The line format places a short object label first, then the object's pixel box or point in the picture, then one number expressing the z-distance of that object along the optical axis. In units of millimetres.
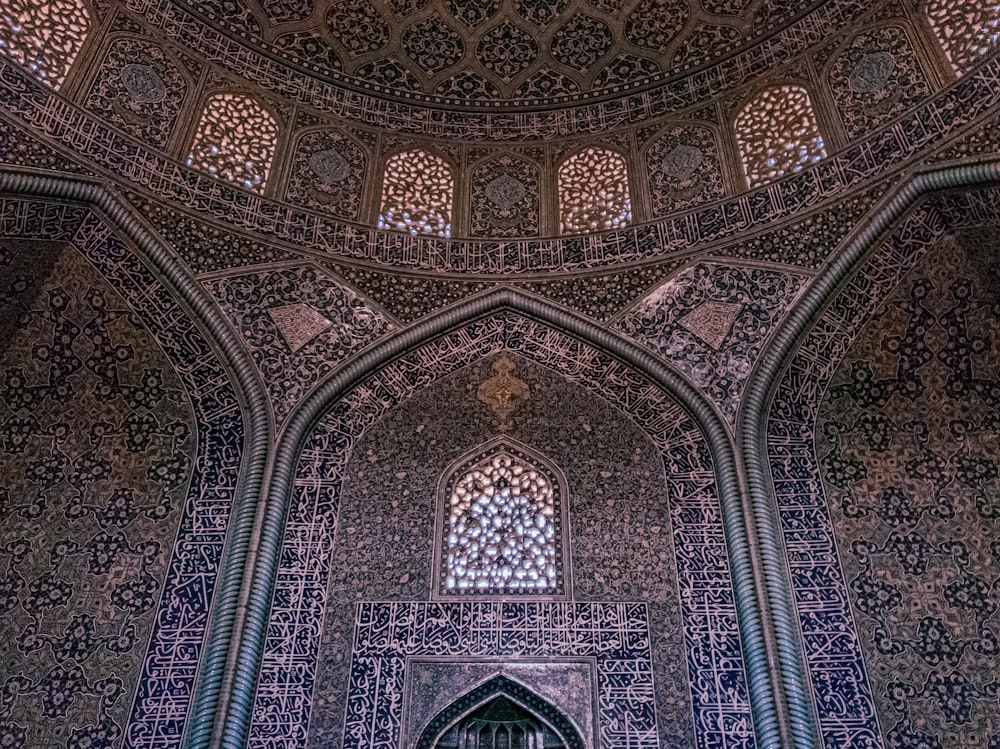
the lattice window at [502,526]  7762
